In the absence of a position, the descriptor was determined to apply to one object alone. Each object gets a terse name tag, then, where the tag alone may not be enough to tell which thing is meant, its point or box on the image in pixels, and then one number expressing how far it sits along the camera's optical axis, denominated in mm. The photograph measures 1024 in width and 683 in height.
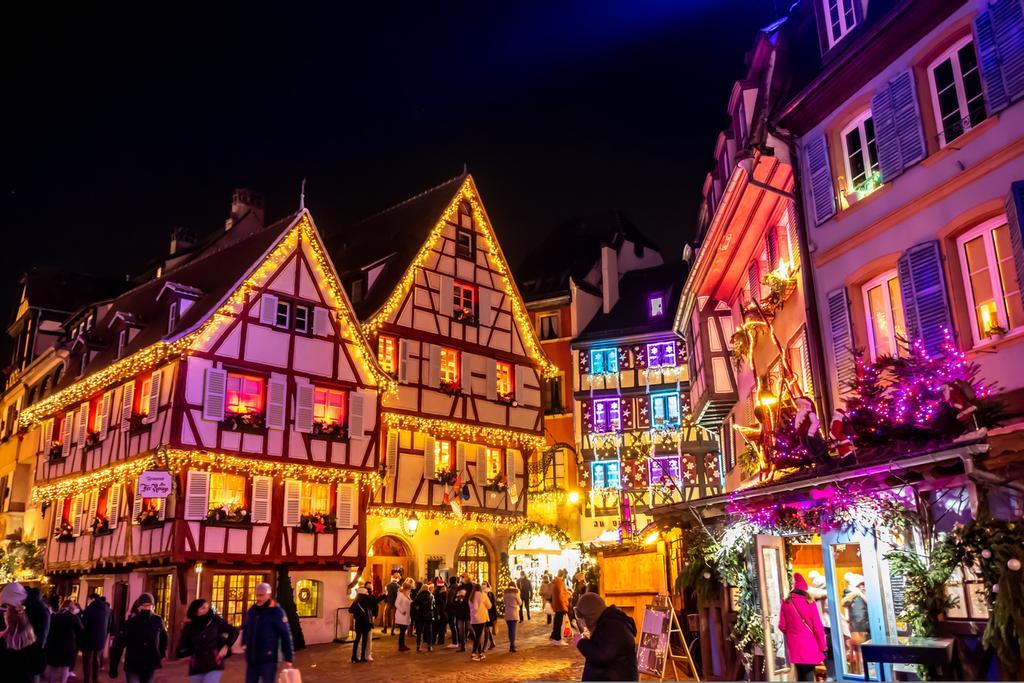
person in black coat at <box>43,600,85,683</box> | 11773
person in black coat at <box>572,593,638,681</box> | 6820
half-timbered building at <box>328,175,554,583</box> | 28406
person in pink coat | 10352
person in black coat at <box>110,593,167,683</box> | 10258
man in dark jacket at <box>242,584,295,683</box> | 9508
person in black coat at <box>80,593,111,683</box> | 14031
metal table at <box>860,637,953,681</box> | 8617
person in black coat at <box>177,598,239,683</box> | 9289
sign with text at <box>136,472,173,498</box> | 17703
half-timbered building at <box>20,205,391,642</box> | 22547
